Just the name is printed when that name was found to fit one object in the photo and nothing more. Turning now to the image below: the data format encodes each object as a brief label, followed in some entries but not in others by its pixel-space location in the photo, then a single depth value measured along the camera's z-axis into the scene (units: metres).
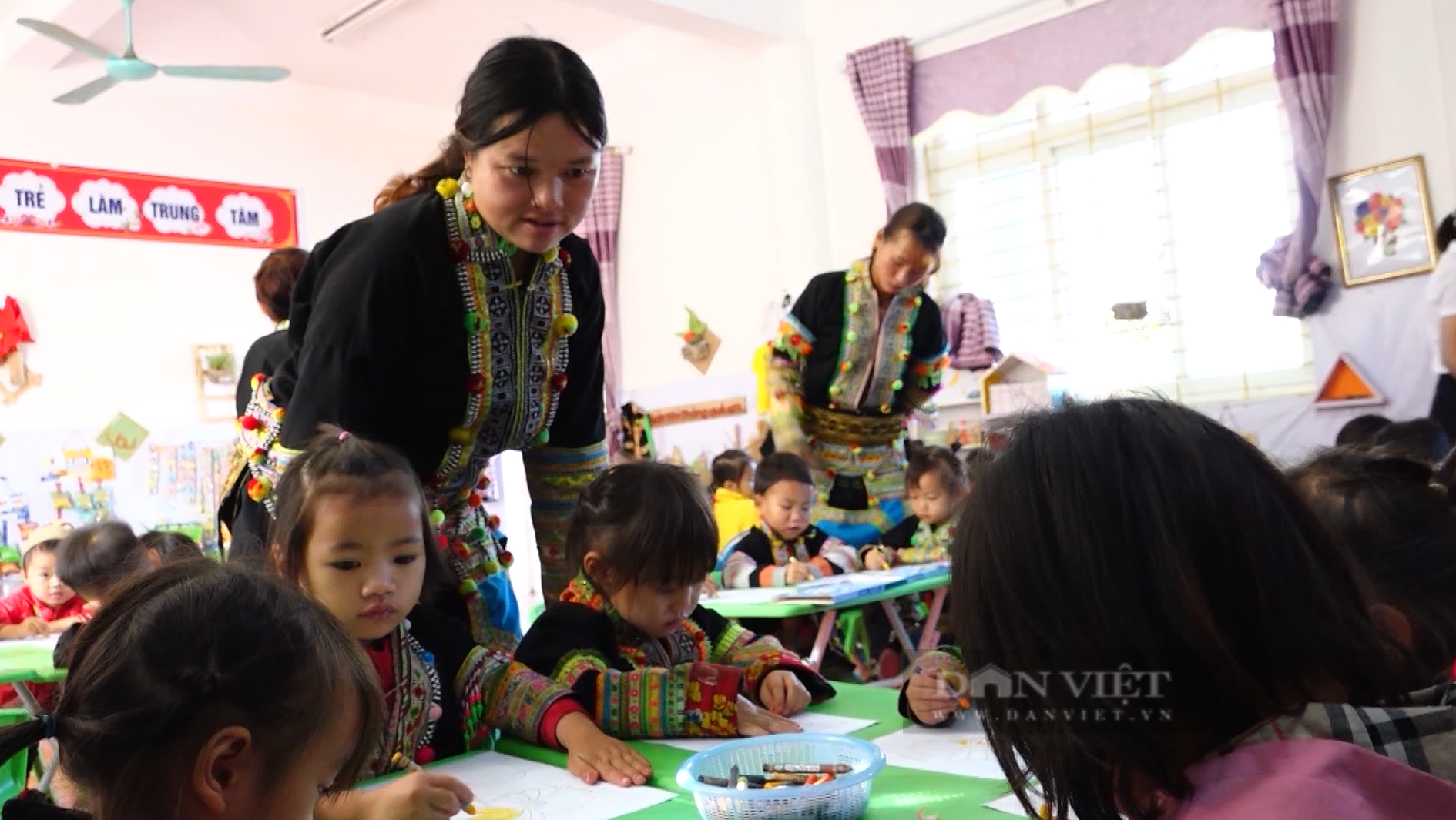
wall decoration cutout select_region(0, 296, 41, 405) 5.26
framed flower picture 4.02
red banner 5.34
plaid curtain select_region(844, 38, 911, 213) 5.22
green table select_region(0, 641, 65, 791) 2.48
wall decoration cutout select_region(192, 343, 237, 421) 5.85
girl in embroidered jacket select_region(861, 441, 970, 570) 3.71
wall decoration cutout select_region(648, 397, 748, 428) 6.11
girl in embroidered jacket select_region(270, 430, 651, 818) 1.38
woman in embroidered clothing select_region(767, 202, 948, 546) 3.55
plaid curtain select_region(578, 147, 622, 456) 6.61
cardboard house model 4.53
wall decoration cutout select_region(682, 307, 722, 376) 6.21
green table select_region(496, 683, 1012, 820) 1.06
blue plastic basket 1.02
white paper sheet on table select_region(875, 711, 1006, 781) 1.20
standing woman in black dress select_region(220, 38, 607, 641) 1.48
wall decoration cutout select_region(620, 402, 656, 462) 4.04
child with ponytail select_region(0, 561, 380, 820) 0.80
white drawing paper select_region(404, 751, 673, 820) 1.15
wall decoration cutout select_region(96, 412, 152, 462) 5.52
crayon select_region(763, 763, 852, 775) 1.13
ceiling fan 4.38
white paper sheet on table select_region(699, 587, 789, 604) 2.96
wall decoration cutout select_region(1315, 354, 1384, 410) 4.08
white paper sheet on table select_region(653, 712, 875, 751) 1.40
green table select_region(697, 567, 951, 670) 2.80
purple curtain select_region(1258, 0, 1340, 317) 4.07
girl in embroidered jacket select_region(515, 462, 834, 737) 1.45
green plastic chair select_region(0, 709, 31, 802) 1.94
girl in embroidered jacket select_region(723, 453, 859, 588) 3.49
